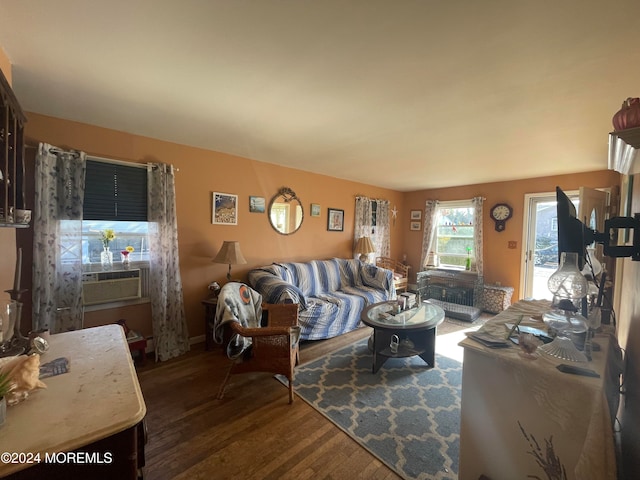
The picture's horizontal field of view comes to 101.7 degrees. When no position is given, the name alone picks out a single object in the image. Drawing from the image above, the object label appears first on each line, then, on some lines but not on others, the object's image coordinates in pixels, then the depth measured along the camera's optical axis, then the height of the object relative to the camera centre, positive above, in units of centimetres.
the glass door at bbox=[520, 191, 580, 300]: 421 -13
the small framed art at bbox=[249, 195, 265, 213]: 359 +35
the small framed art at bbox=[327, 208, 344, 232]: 459 +20
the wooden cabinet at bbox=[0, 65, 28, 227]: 109 +31
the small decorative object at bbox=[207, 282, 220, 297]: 304 -70
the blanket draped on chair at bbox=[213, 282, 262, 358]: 215 -75
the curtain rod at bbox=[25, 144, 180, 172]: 226 +64
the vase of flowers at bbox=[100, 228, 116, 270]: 261 -24
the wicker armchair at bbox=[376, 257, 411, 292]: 529 -77
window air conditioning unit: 250 -61
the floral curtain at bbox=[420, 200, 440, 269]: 546 +11
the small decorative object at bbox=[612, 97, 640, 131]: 100 +48
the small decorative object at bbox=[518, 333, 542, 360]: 112 -48
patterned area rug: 163 -139
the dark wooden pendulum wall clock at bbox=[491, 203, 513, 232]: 453 +38
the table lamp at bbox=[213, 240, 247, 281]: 302 -31
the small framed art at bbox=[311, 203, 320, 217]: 432 +35
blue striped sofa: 310 -83
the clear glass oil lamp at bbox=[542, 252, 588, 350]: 120 -27
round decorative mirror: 384 +28
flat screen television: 113 +3
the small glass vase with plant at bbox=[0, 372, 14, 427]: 78 -51
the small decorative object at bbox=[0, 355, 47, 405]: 87 -53
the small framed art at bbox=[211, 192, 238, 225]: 325 +25
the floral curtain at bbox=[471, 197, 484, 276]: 476 +0
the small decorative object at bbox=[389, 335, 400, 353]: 266 -115
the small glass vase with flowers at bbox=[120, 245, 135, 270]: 271 -31
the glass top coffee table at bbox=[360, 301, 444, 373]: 257 -106
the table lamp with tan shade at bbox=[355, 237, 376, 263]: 486 -26
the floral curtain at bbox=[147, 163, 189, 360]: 273 -34
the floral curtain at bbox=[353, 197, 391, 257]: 502 +17
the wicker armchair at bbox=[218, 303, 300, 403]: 207 -102
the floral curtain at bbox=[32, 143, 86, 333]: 218 -13
